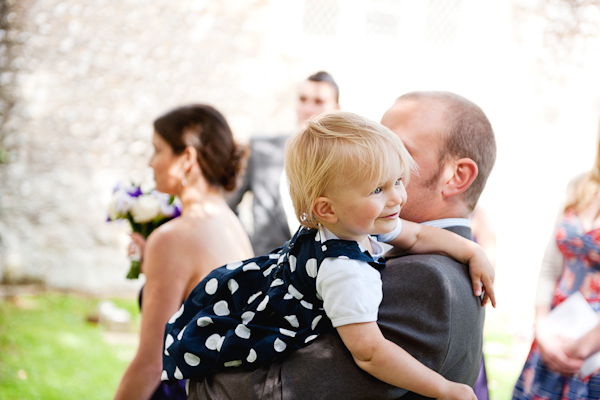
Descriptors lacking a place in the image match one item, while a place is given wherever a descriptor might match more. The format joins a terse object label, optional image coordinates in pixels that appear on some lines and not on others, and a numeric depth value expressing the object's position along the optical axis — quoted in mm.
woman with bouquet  2529
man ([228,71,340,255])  4766
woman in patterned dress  2889
